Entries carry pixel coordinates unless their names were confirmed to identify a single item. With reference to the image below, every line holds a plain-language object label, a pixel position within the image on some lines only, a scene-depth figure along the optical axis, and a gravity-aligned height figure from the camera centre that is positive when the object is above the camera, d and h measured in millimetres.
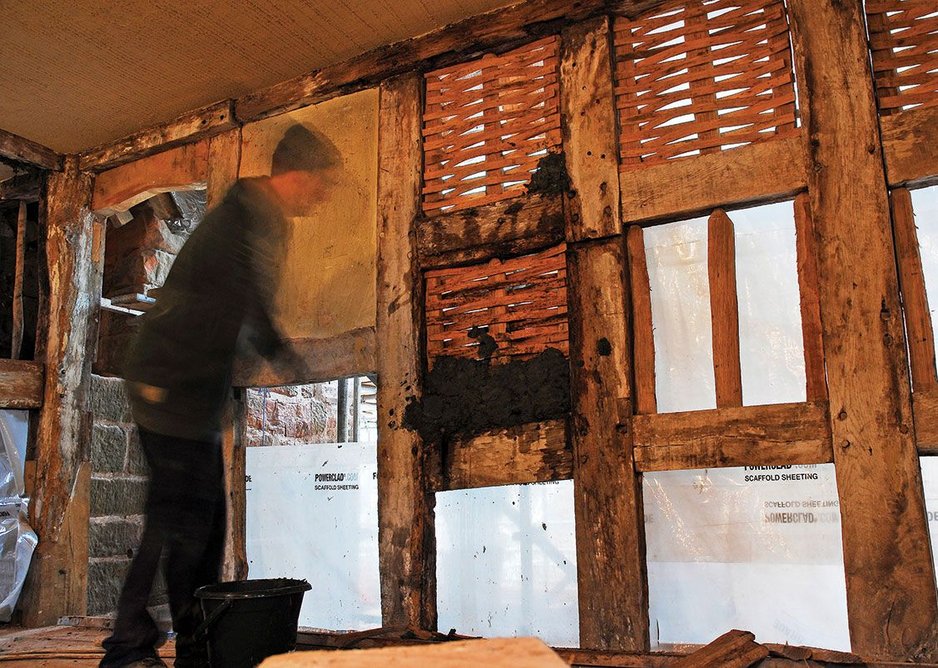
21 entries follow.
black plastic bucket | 2166 -461
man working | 2363 +200
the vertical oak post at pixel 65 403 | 3727 +357
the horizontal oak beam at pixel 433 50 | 2805 +1662
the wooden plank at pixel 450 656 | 1003 -272
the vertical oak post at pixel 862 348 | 2080 +296
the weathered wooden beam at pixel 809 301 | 2301 +463
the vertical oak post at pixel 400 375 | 2797 +339
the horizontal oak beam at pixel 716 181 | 2410 +901
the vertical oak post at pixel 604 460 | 2420 -16
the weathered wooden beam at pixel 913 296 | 2174 +444
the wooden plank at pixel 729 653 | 1938 -533
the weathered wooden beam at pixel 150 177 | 3725 +1495
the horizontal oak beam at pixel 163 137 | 3629 +1670
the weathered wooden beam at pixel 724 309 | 2428 +473
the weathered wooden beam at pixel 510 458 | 2623 +3
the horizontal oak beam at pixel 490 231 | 2760 +862
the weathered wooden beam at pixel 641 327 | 2535 +436
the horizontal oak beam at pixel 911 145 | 2225 +901
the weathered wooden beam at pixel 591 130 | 2668 +1172
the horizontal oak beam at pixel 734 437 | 2260 +46
